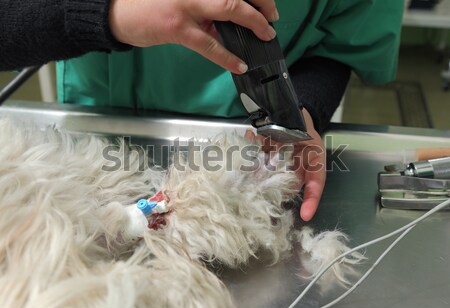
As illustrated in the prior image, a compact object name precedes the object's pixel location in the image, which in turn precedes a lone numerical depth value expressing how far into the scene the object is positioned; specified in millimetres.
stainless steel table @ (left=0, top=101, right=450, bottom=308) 494
